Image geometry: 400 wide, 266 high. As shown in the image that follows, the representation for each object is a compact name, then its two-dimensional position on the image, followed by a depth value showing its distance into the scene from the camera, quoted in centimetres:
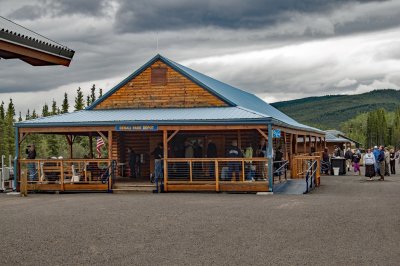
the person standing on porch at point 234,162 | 2119
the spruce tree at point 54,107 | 11541
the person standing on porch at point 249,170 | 2095
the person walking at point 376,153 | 2847
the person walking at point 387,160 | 3191
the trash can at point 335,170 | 3428
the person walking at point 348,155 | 3823
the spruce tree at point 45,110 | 12950
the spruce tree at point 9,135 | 10525
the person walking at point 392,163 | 3615
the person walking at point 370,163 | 2873
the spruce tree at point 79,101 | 8544
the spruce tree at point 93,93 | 9374
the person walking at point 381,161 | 2803
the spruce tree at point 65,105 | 9895
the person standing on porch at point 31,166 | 2290
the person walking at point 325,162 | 3525
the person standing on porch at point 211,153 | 2392
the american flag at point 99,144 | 3484
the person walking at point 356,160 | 3574
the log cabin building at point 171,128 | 2123
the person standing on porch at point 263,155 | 2154
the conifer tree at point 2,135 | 10388
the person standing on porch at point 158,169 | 2128
